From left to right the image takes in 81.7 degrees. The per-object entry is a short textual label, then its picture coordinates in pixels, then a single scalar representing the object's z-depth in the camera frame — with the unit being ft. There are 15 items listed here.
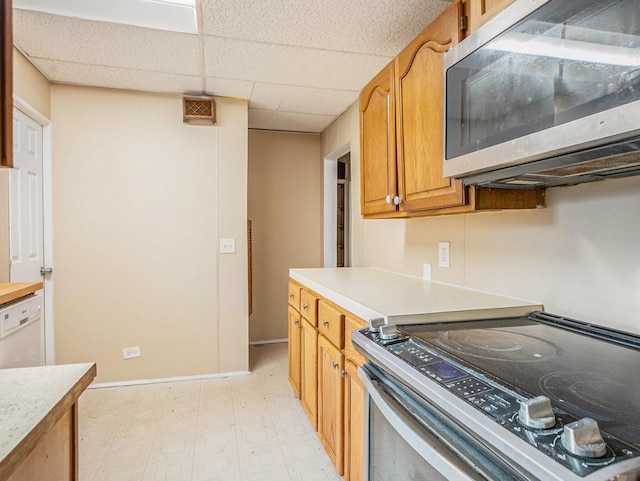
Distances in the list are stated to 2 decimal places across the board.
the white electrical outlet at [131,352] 9.39
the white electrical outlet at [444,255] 6.26
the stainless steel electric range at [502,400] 1.75
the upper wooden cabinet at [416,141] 4.36
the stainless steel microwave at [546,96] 2.33
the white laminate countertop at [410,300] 4.23
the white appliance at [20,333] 4.72
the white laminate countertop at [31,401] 1.85
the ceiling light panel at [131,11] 5.97
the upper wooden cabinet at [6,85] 3.26
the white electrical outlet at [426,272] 6.81
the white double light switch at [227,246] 9.92
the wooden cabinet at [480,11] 3.68
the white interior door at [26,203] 7.50
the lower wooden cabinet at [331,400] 5.40
